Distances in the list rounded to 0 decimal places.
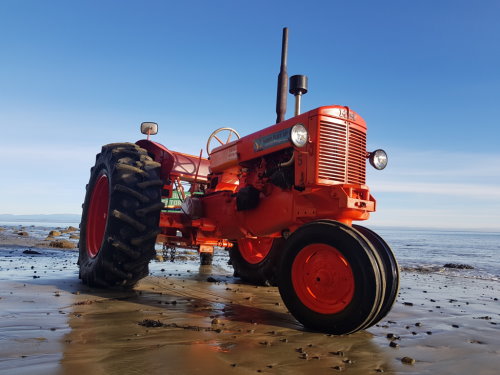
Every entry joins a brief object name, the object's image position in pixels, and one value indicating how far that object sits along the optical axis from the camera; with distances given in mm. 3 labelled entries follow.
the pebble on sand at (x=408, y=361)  2609
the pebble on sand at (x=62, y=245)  12125
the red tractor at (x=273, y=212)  3352
